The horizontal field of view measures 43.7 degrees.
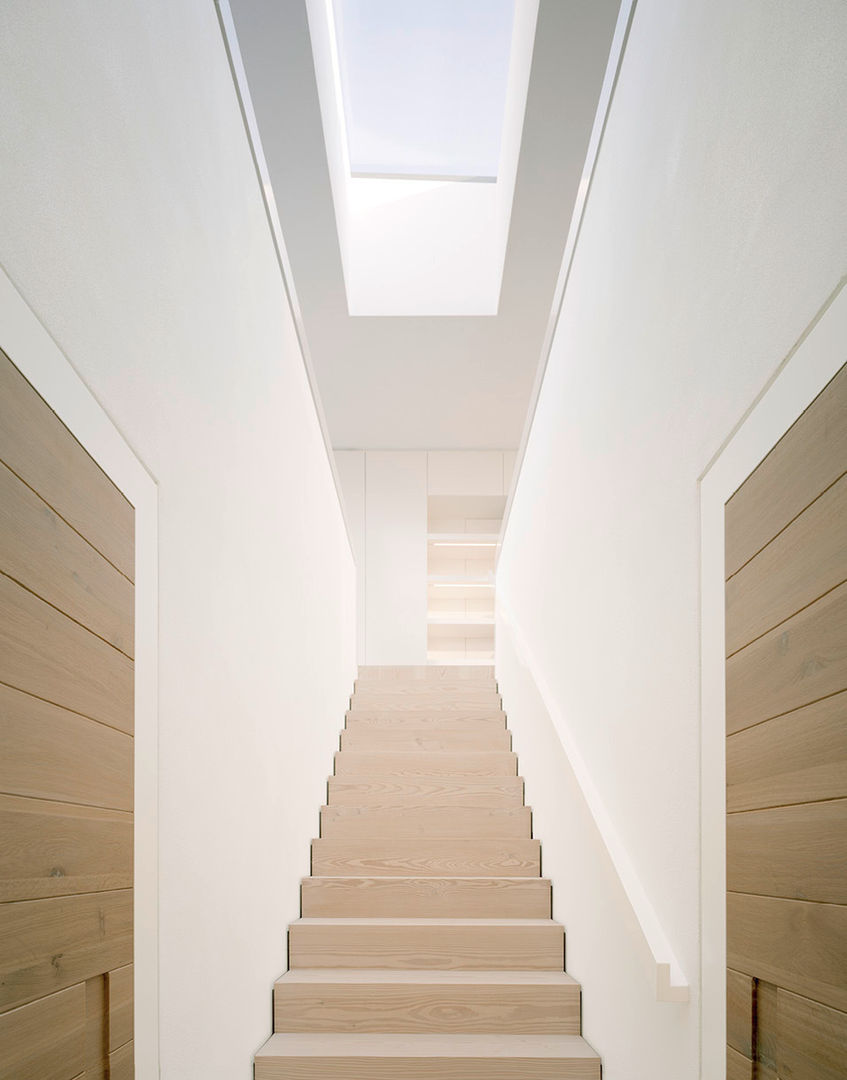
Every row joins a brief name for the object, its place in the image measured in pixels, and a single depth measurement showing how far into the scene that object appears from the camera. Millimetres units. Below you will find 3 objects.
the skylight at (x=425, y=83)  5383
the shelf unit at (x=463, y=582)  9320
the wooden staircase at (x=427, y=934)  2904
